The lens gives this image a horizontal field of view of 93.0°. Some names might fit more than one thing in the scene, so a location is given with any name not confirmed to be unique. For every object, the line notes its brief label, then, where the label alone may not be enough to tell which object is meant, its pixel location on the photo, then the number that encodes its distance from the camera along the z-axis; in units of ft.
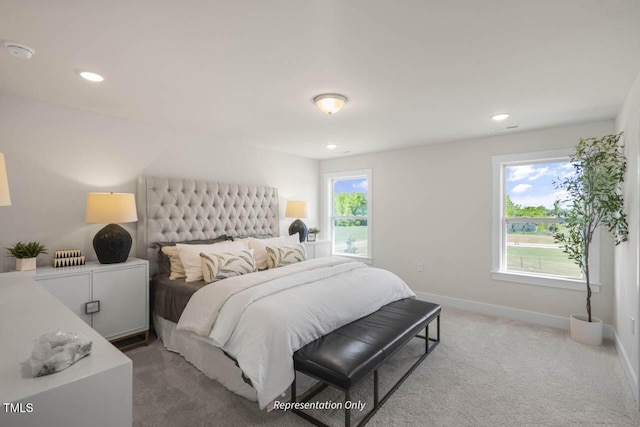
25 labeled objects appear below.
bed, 6.47
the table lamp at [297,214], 15.71
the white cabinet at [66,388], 2.48
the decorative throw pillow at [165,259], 10.38
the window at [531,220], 11.68
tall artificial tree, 9.15
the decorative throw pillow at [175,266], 10.09
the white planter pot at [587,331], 9.86
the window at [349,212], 17.11
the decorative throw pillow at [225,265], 9.27
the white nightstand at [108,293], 8.27
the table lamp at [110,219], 9.04
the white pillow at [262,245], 11.64
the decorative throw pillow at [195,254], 9.61
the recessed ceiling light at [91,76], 7.22
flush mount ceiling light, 8.52
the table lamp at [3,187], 4.78
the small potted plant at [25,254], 8.21
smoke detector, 5.91
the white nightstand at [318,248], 15.84
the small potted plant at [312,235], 16.61
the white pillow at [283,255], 11.39
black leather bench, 5.76
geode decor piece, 2.74
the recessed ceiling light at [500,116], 10.11
